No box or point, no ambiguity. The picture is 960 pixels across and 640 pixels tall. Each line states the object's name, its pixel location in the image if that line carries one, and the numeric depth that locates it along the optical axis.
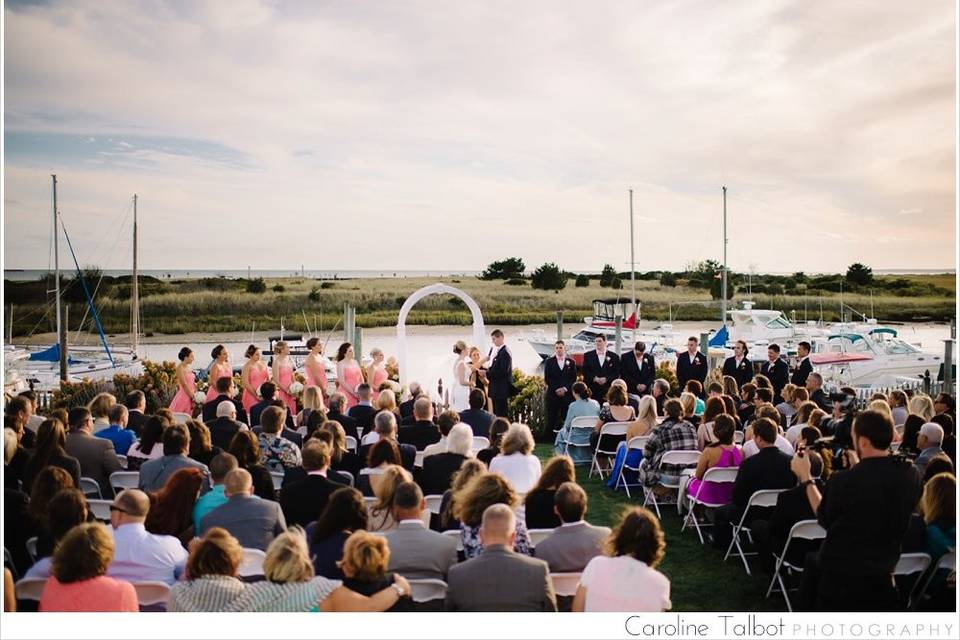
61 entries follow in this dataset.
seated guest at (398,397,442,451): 6.06
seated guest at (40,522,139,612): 3.12
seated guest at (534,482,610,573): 3.79
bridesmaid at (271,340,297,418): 8.65
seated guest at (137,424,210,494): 4.85
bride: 9.70
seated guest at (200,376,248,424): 7.19
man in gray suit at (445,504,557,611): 3.30
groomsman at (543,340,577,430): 9.72
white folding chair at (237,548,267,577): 3.74
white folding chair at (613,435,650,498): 6.74
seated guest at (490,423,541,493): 5.04
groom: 9.80
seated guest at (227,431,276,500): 4.77
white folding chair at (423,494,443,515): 4.79
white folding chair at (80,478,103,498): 5.11
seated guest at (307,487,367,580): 3.63
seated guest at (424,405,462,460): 5.72
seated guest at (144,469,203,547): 4.19
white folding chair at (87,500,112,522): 4.54
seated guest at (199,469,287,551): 3.98
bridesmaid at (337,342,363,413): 8.69
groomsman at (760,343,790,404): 9.33
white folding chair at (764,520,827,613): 4.26
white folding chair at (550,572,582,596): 3.72
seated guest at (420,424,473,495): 5.10
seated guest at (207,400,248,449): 5.96
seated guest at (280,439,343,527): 4.40
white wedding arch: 10.97
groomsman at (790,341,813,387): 9.21
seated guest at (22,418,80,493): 4.86
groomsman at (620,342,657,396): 9.97
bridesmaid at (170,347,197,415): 8.30
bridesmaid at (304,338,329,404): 8.62
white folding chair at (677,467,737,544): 5.46
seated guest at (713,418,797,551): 4.98
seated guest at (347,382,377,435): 6.86
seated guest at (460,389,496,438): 6.71
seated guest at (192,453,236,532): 4.30
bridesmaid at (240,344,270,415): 8.30
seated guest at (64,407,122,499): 5.35
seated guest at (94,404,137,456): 5.87
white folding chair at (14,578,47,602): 3.52
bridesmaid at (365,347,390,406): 8.75
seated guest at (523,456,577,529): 4.38
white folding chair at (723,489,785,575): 4.88
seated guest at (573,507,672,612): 3.31
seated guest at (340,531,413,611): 3.19
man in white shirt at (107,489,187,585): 3.67
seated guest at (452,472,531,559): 3.92
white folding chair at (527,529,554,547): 4.06
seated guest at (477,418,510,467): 5.81
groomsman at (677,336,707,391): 9.82
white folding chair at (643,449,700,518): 6.02
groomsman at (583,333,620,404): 9.84
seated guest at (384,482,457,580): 3.67
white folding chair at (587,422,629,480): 7.38
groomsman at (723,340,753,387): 9.62
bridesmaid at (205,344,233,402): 8.08
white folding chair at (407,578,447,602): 3.58
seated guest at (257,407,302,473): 5.47
